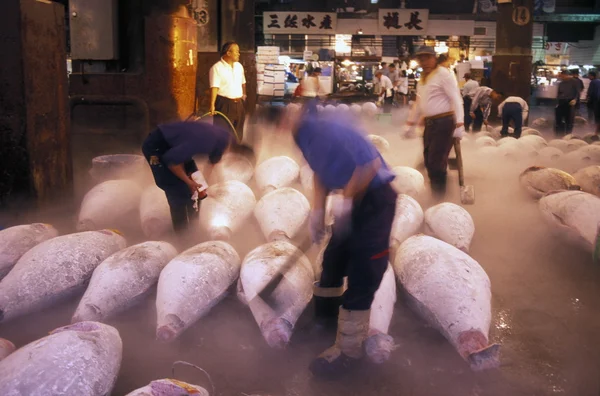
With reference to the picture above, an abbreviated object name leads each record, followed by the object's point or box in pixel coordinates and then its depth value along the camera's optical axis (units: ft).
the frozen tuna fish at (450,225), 13.60
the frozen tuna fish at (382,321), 9.23
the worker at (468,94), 42.68
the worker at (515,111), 35.88
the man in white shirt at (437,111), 18.31
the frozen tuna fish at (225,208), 13.94
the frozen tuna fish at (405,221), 13.50
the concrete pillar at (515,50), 47.29
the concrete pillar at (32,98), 15.40
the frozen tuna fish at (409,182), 18.30
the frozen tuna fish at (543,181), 18.85
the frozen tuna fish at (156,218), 14.82
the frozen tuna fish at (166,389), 6.66
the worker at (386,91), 64.28
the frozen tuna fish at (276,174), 18.11
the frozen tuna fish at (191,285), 9.37
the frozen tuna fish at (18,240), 11.92
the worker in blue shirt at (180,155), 13.30
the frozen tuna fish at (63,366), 6.49
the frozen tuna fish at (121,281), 9.87
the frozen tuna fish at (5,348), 8.13
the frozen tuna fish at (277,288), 9.43
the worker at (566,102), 41.96
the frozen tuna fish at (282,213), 13.52
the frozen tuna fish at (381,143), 25.30
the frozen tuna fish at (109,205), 14.99
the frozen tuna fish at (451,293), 8.77
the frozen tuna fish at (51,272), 10.27
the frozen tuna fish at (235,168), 18.46
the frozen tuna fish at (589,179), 19.12
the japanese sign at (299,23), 78.79
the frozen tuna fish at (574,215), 14.10
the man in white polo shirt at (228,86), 21.75
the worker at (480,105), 39.47
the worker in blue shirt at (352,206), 8.82
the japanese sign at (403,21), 77.71
